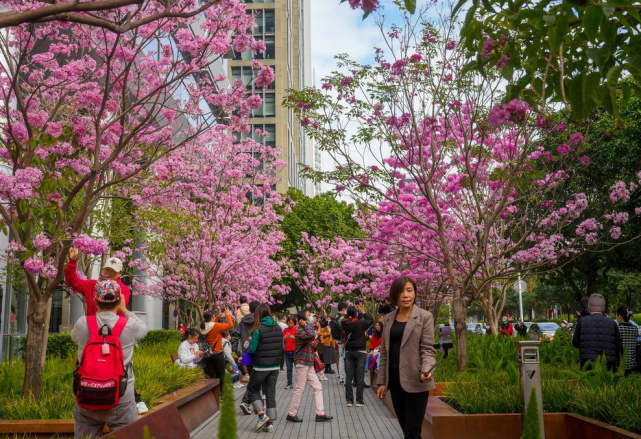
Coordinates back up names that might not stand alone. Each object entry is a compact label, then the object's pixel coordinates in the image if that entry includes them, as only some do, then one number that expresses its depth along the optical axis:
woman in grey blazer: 6.21
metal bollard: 7.70
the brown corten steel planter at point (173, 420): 7.35
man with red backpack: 5.27
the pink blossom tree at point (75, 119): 8.99
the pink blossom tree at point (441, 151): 13.49
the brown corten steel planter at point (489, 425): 8.21
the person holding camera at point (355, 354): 13.73
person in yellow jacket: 19.20
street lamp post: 33.98
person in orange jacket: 13.23
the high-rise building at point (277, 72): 70.38
